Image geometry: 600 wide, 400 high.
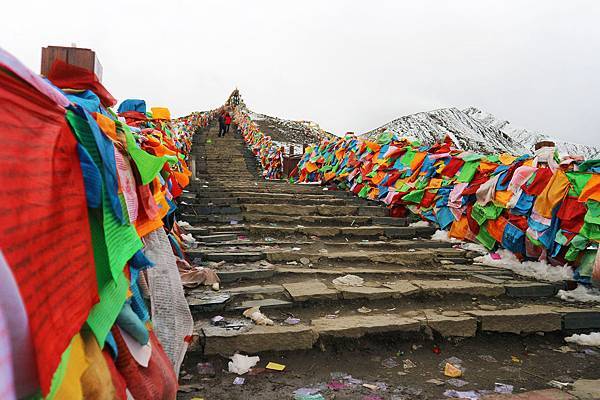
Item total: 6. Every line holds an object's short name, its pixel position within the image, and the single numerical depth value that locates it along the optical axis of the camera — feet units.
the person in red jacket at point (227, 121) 76.12
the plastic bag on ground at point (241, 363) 9.21
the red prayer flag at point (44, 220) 2.92
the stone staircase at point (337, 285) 10.82
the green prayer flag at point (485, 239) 17.67
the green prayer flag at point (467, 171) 18.93
